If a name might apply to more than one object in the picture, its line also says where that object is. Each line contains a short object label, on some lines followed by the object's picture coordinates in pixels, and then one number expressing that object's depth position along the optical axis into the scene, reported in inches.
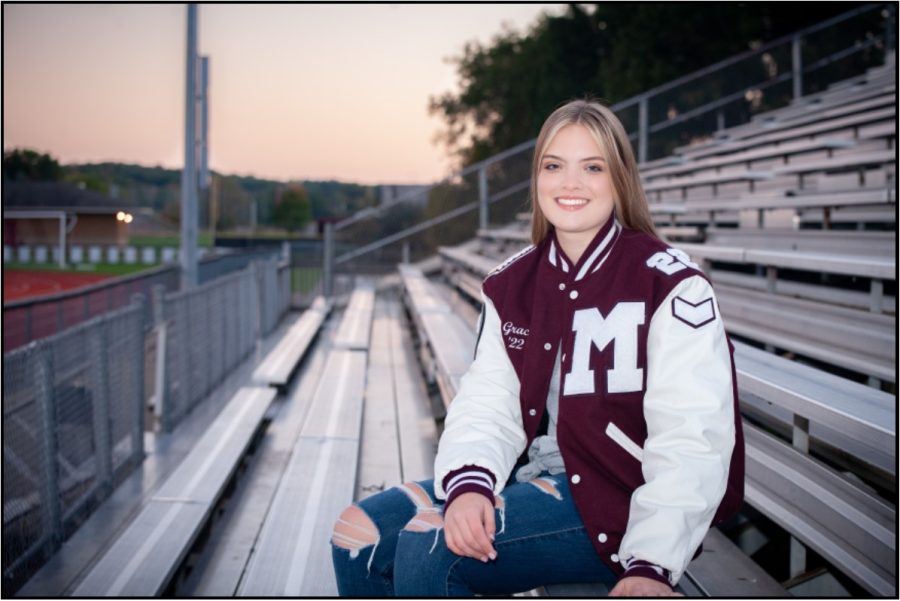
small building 894.4
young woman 56.0
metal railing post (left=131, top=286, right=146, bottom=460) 171.2
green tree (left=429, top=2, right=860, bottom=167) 592.4
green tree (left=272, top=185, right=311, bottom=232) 2516.7
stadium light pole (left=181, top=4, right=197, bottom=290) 297.9
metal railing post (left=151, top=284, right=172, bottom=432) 197.0
